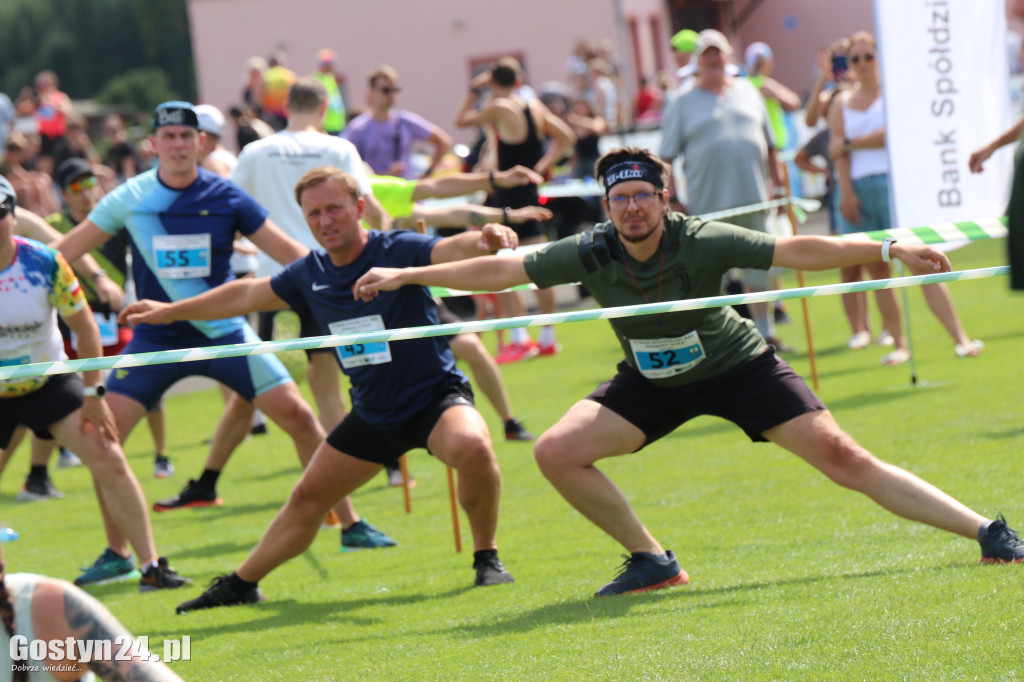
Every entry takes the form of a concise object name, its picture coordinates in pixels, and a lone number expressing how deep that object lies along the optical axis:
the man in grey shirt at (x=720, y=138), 20.97
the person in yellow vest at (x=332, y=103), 36.75
